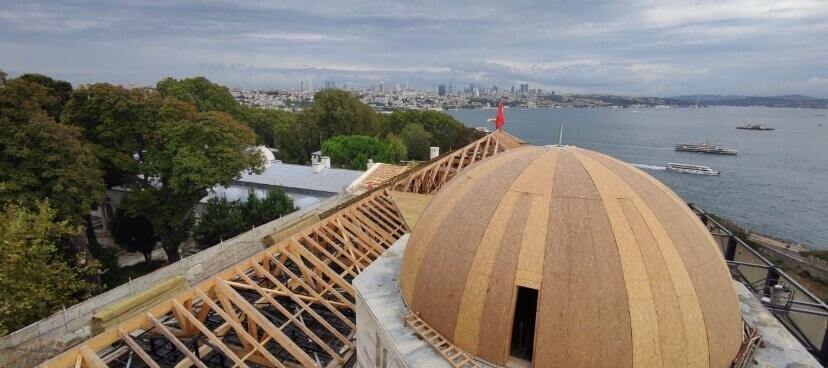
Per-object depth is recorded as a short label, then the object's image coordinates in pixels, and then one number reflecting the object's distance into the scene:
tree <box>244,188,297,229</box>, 35.09
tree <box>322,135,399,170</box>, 57.91
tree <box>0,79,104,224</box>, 24.73
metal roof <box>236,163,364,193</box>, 44.41
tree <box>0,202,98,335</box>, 18.62
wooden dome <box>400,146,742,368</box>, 9.38
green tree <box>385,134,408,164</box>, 60.33
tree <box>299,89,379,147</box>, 70.94
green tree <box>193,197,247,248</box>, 32.97
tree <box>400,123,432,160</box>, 74.25
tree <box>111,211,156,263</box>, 35.66
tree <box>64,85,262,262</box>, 31.22
